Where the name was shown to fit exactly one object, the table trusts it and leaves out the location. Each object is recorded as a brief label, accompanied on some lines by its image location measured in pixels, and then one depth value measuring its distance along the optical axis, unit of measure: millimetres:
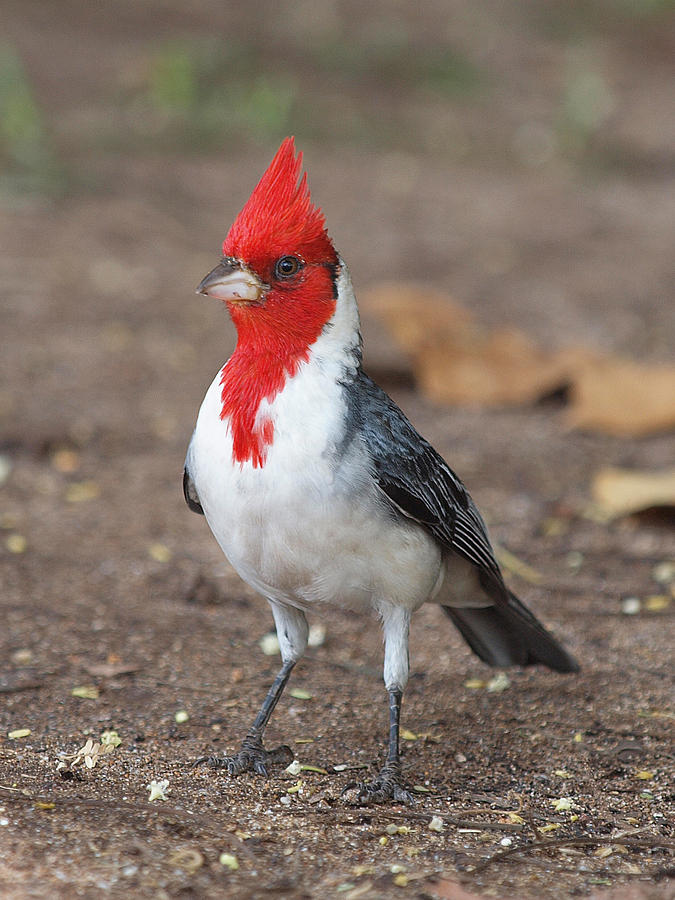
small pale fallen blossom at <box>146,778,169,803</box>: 6031
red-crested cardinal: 6125
